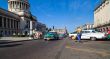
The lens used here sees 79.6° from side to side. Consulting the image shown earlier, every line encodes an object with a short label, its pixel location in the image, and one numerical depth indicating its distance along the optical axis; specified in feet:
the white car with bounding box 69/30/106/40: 36.61
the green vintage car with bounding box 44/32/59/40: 40.72
